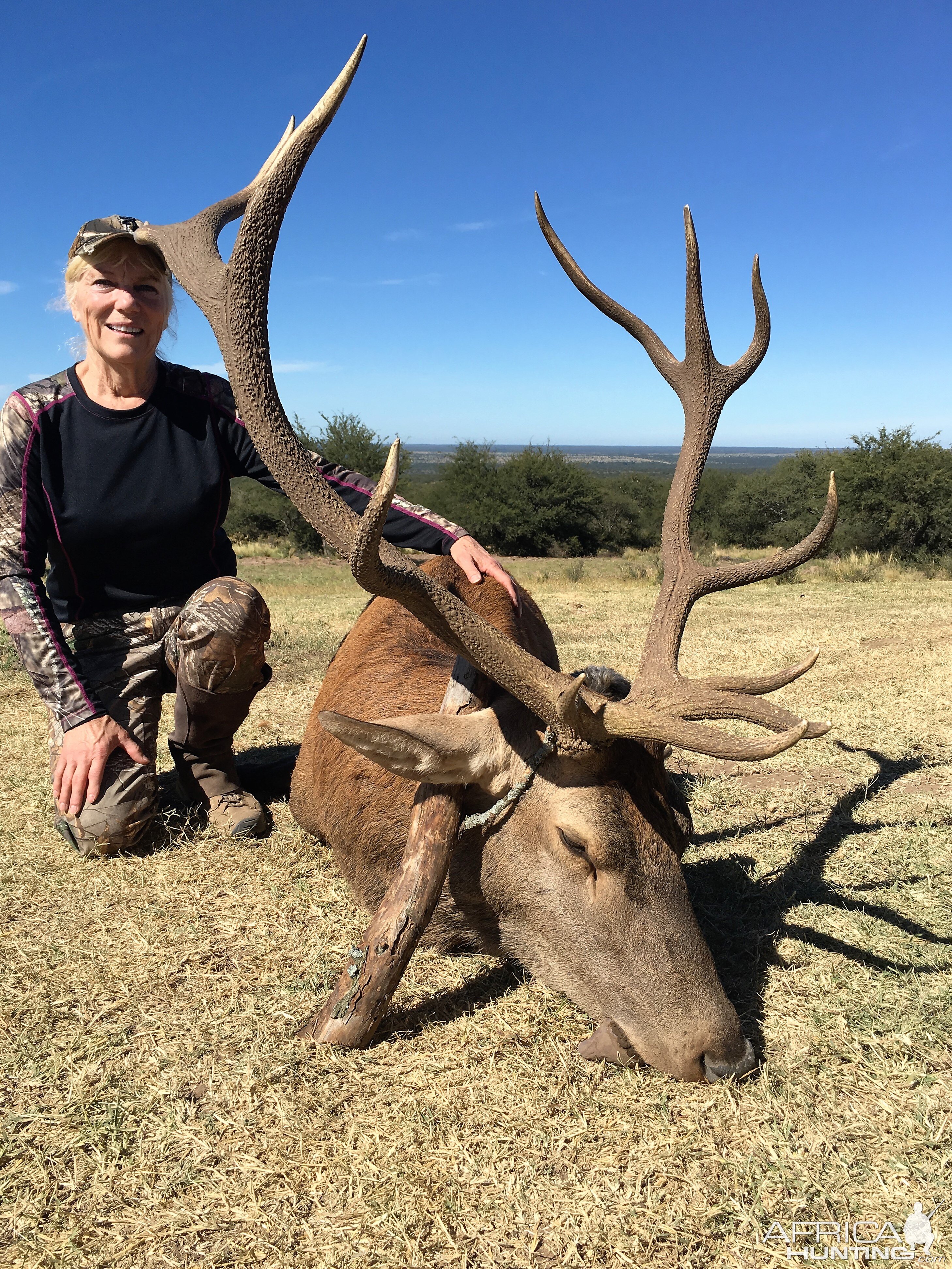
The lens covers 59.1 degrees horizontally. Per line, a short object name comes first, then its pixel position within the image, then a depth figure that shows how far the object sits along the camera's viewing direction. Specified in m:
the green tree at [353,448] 31.45
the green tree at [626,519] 34.56
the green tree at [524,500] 32.31
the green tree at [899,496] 21.36
